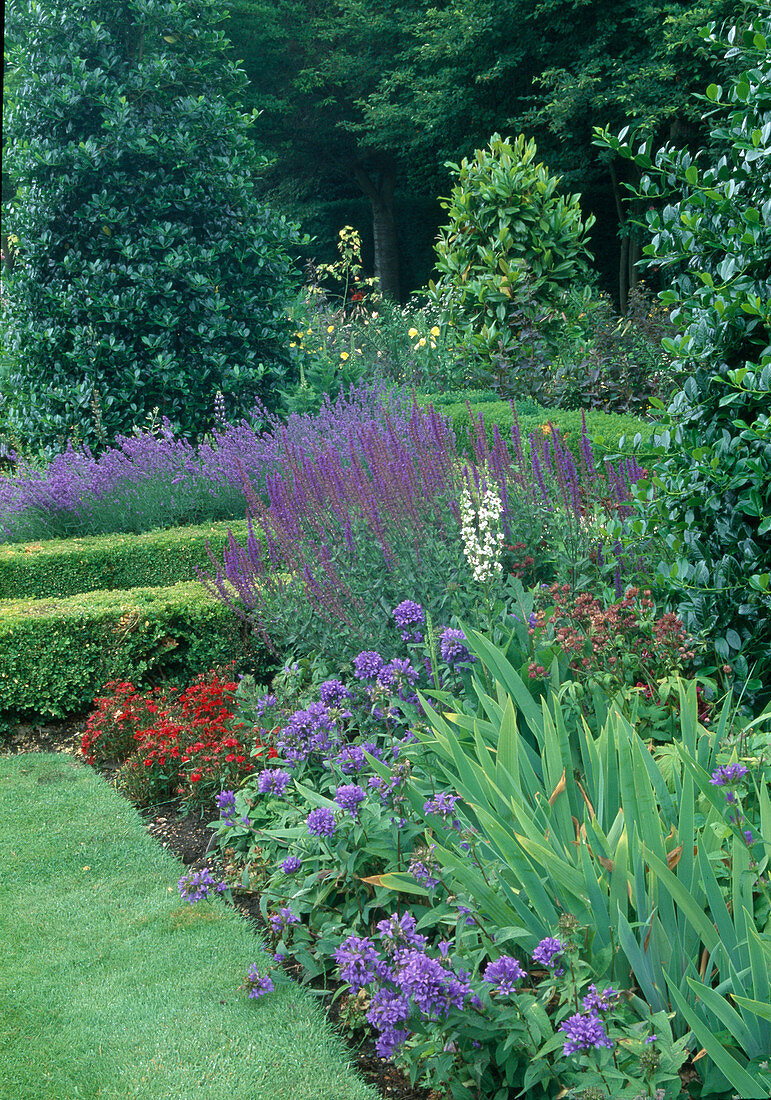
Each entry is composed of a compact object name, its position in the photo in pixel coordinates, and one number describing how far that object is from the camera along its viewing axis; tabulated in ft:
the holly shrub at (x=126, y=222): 26.30
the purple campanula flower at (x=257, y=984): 8.75
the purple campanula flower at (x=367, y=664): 10.37
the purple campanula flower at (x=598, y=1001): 5.91
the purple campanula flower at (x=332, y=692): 10.82
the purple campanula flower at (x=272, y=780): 9.65
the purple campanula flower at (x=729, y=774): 6.89
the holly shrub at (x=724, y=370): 9.37
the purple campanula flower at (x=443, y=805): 7.97
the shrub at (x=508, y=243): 28.84
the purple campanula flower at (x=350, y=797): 8.55
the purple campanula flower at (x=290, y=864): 8.99
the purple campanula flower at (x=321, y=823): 8.36
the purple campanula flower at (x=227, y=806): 10.19
